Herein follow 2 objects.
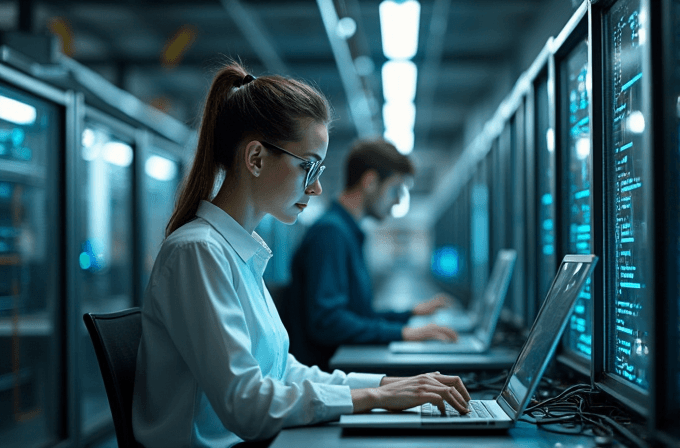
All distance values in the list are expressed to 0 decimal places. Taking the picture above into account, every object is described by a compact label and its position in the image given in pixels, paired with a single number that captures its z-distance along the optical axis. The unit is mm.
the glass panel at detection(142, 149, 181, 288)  4379
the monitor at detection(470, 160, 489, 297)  4691
